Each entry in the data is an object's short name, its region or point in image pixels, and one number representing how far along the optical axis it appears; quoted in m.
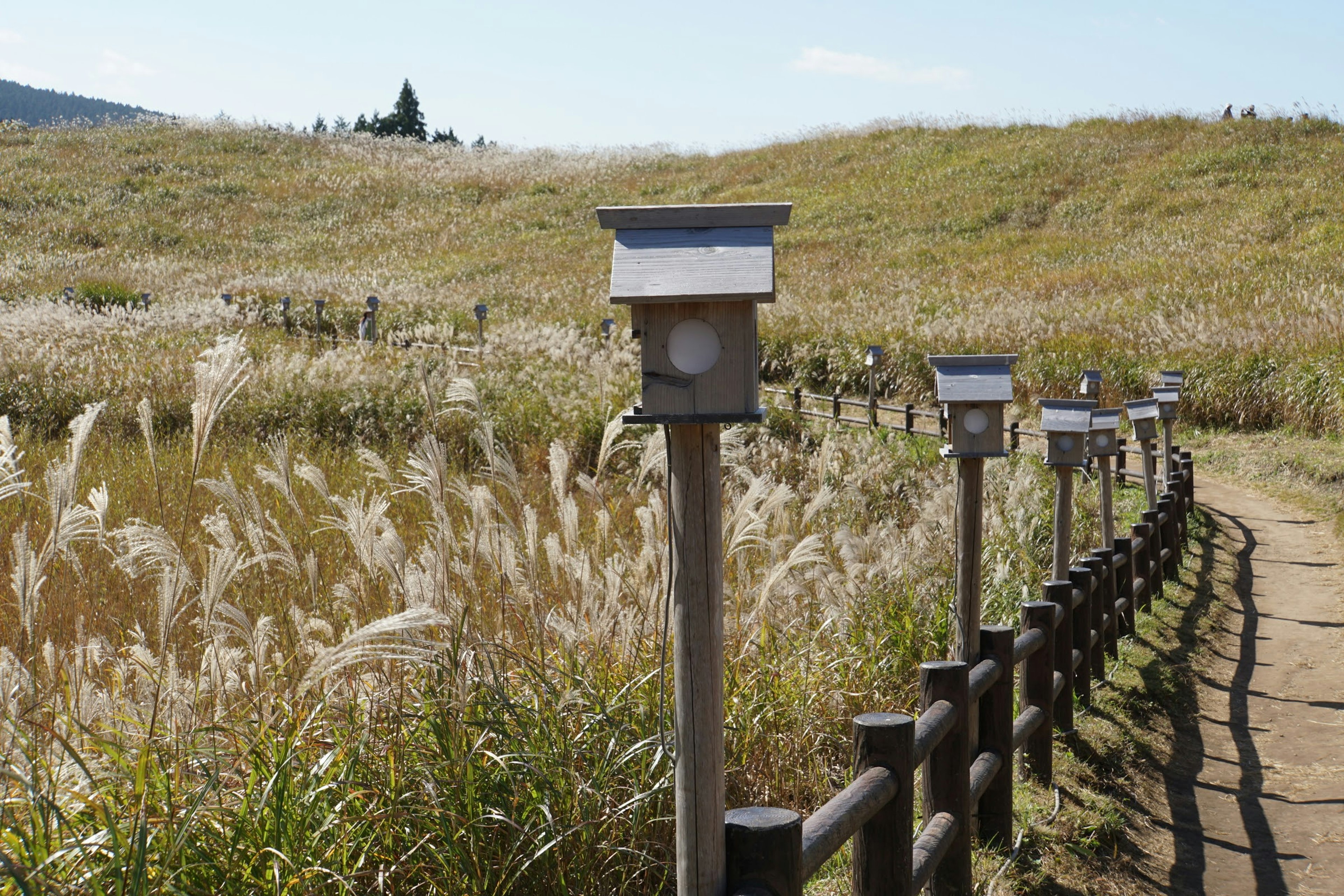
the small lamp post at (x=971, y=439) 4.42
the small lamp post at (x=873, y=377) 15.81
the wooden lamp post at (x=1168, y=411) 10.42
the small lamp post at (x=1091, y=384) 12.02
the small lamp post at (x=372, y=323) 21.52
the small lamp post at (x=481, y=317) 19.14
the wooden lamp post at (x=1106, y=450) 8.09
